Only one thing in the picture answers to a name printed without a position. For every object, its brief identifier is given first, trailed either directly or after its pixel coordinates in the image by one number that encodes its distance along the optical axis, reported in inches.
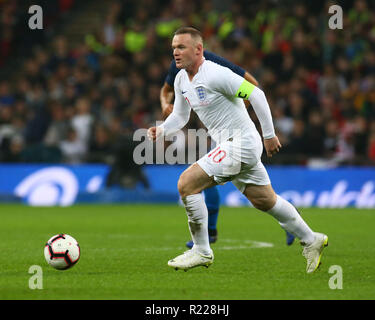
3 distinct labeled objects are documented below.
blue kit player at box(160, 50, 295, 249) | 630.5
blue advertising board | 1223.5
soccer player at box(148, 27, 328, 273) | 526.6
